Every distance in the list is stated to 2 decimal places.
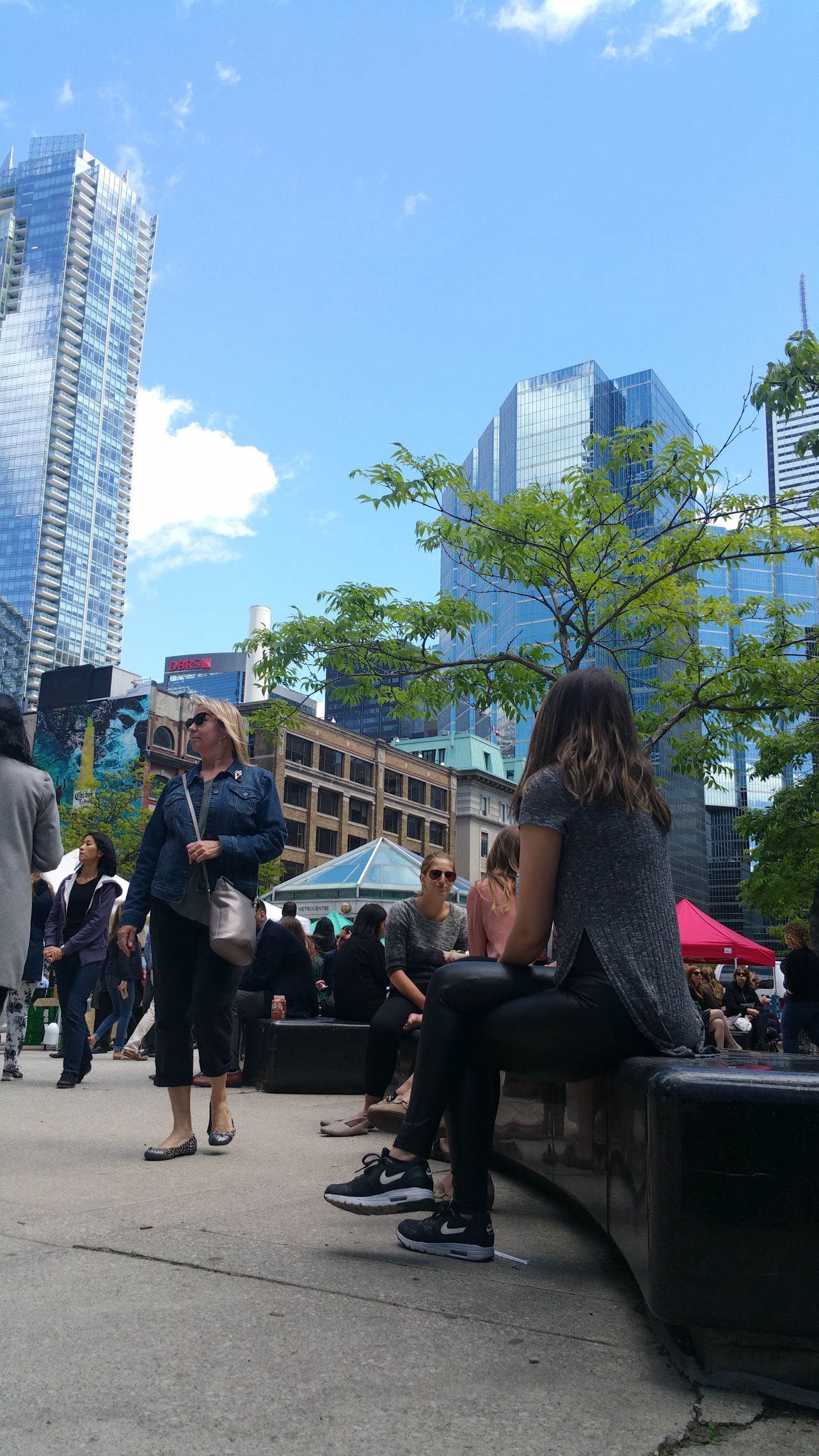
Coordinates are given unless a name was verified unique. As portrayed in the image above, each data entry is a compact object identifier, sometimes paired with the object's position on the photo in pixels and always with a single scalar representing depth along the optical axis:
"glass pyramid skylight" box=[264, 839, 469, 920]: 22.52
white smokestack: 94.19
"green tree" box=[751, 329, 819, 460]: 8.84
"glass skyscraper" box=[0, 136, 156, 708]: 192.38
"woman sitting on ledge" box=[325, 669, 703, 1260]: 2.62
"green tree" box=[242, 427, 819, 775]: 11.01
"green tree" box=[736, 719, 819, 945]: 22.80
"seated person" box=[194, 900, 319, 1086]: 8.33
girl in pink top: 5.18
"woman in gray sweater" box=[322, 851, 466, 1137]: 5.64
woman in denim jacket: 4.83
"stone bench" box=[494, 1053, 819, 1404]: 1.92
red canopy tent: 19.78
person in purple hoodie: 7.84
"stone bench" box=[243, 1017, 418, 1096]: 7.67
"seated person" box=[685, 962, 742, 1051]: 13.35
